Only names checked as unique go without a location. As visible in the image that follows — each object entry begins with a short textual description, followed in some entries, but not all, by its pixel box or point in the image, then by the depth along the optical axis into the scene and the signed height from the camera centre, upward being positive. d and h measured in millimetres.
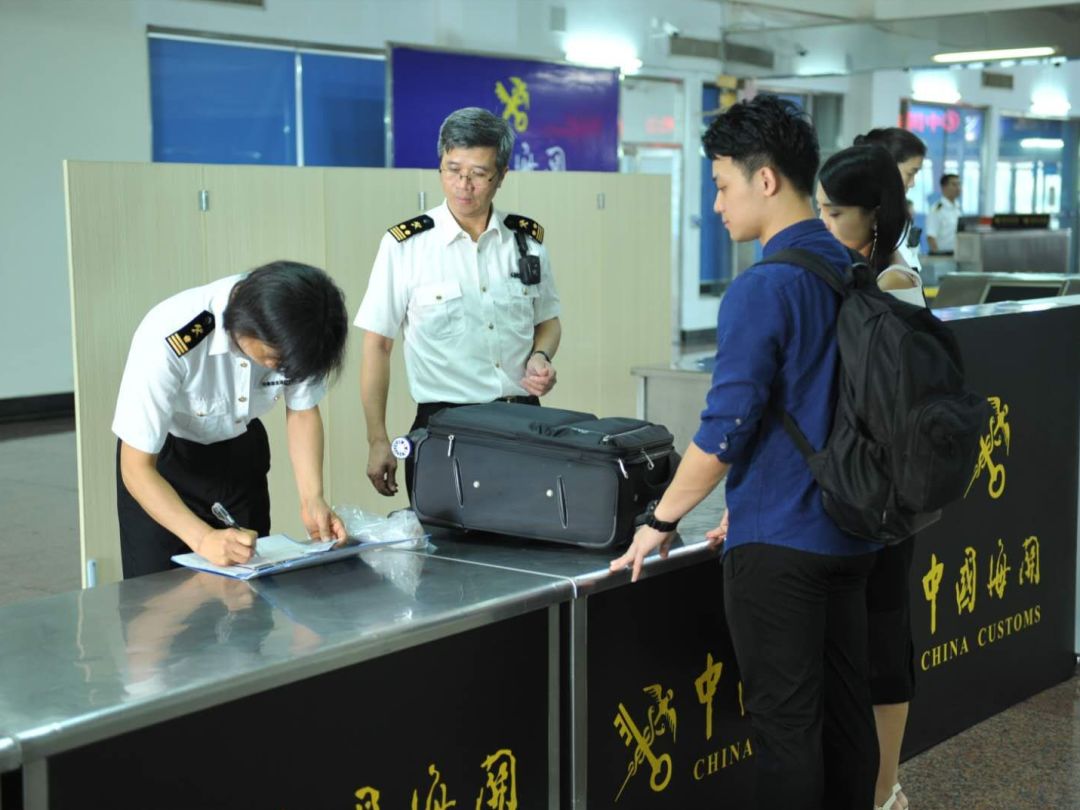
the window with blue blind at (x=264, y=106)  8039 +548
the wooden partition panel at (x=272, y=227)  4637 -129
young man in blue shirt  1831 -395
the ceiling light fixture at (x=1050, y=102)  16672 +1171
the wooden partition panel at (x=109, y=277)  4117 -281
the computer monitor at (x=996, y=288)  5004 -362
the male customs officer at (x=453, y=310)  2861 -258
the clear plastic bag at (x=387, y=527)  2230 -577
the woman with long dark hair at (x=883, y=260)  2260 -122
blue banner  8789 +640
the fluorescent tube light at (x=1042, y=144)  16875 +659
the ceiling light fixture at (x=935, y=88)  14500 +1191
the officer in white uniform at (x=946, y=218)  11852 -213
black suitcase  2111 -456
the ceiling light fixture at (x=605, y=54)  10570 +1134
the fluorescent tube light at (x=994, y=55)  10252 +1109
